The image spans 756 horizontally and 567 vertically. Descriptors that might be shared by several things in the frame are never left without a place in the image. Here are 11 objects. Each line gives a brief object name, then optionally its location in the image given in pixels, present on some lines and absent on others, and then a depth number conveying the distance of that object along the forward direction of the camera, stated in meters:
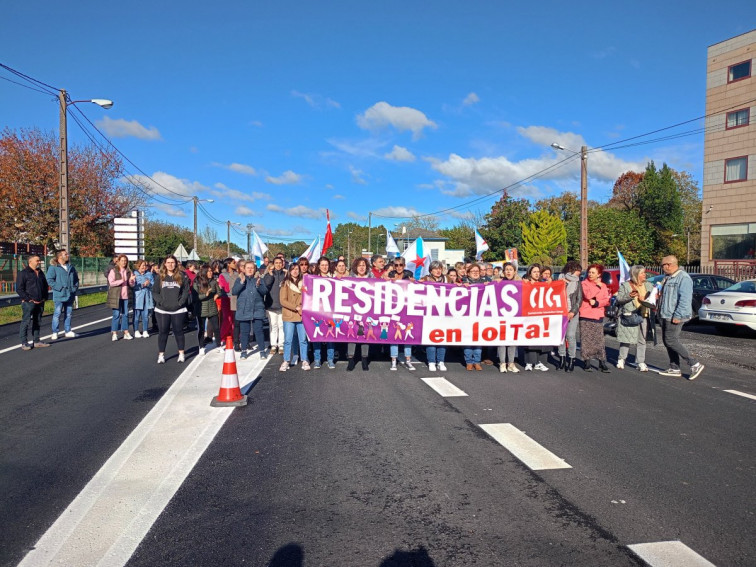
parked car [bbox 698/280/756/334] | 12.92
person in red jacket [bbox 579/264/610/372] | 9.14
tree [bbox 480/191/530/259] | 59.38
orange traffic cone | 6.54
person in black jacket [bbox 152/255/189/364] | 9.43
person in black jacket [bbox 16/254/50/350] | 11.02
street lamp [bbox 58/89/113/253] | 20.98
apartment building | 30.34
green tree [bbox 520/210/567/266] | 53.28
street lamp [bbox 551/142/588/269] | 24.73
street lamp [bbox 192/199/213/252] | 52.00
